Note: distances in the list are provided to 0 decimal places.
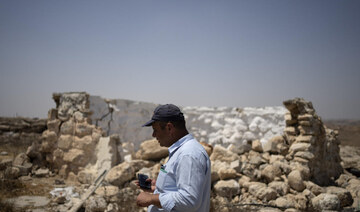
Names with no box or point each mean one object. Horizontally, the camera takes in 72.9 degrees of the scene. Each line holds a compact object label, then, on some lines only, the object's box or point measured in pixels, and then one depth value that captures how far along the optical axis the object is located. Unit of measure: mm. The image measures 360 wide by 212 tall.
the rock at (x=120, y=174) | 5434
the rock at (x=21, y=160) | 6393
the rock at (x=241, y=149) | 6945
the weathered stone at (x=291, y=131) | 6814
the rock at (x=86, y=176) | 5804
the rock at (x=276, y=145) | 6641
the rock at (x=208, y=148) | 6300
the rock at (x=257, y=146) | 6977
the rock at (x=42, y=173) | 6138
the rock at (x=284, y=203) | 4672
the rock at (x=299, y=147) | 6156
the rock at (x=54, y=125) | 6359
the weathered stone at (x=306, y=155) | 6008
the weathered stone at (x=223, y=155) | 6177
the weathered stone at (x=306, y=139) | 6257
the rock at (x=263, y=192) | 4941
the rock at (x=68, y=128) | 6289
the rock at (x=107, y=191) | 4938
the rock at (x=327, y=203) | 4555
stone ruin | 5117
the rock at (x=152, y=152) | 6297
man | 1571
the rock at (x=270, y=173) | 5559
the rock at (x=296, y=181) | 5250
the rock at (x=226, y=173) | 5500
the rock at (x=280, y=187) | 5176
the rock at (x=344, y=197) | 5180
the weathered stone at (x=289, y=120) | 6941
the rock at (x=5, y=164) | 6188
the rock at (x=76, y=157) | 6070
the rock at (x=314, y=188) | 5309
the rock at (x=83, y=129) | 6246
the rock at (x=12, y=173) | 5797
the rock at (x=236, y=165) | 5781
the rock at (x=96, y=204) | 4328
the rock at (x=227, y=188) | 5141
